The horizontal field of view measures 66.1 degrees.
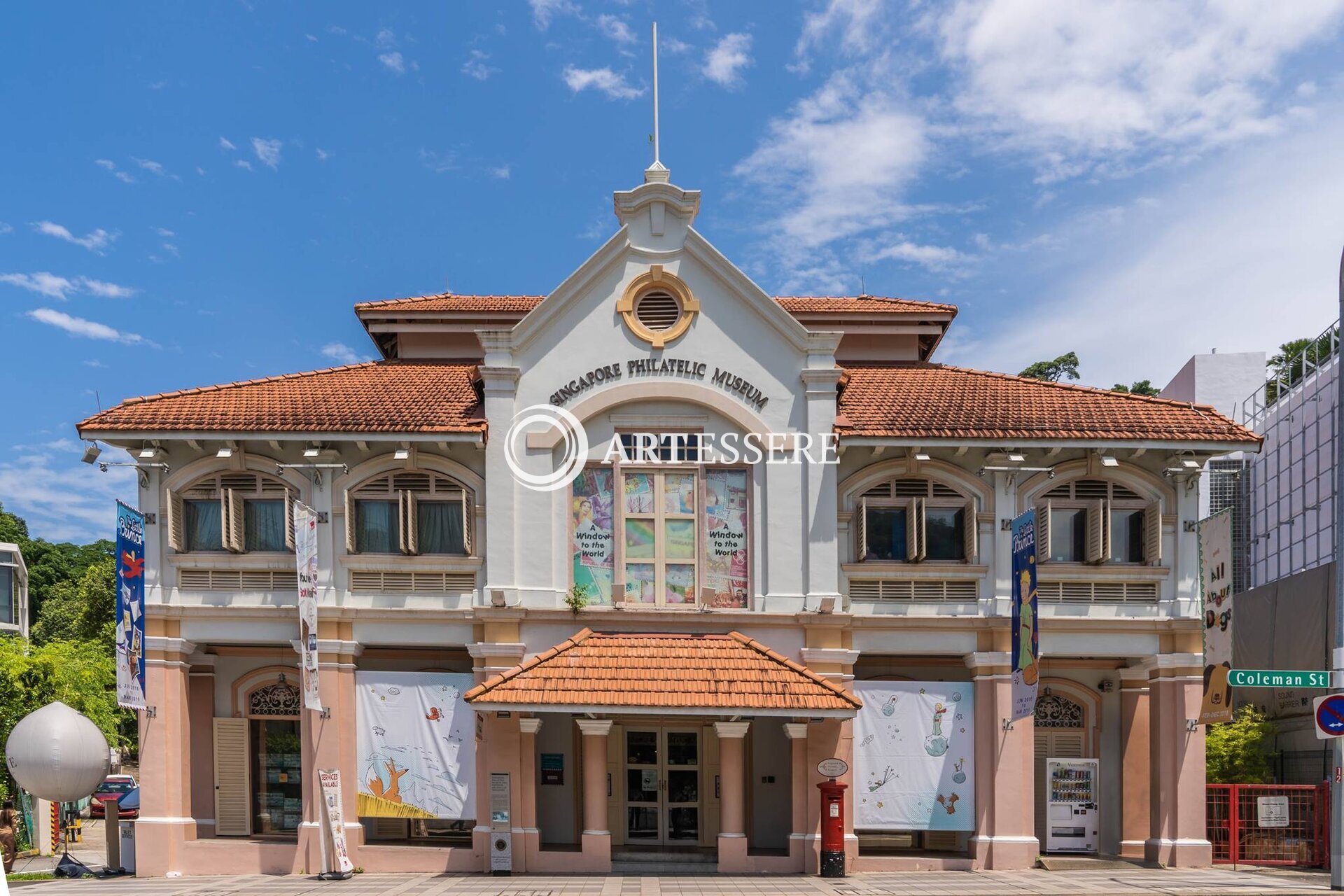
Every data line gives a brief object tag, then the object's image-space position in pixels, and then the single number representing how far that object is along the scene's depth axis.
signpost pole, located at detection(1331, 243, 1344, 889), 14.95
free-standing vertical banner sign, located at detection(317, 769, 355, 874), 17.72
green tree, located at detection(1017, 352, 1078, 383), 53.25
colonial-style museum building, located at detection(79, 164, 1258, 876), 18.58
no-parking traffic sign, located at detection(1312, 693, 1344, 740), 14.55
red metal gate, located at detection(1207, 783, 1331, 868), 18.75
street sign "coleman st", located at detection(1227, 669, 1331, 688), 15.21
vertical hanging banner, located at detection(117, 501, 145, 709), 18.09
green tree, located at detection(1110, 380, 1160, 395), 46.34
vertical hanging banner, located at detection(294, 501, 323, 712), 17.81
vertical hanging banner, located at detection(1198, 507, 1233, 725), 17.94
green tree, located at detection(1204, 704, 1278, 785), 21.11
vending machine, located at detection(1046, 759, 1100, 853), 19.98
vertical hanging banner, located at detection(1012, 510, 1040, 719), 17.09
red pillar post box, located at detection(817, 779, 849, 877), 17.73
